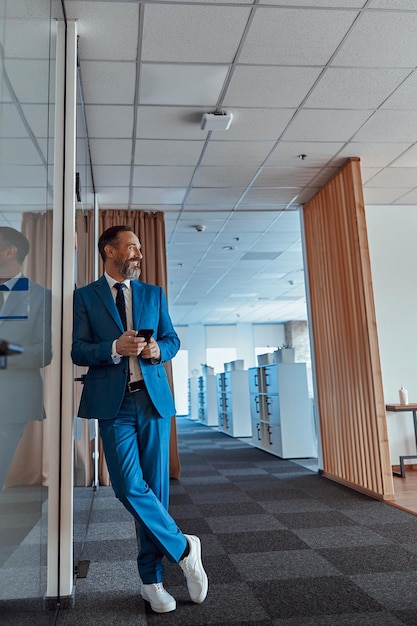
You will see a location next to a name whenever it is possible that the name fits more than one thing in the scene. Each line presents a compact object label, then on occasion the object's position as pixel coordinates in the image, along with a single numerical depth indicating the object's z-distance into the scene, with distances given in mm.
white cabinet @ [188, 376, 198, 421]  14745
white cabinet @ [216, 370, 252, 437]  9664
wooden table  4941
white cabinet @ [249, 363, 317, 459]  6555
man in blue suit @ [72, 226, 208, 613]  2061
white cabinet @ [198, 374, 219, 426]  12411
